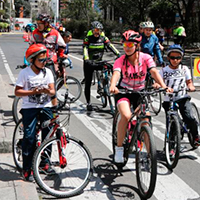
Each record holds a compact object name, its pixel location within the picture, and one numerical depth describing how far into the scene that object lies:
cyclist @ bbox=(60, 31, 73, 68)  9.60
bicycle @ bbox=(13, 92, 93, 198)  4.14
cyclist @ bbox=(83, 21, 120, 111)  7.86
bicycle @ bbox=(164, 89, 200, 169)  4.94
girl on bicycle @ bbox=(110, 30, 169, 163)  4.57
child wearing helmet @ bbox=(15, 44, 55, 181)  4.26
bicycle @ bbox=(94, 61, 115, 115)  8.05
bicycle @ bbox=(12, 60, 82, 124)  8.54
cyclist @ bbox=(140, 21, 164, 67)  8.70
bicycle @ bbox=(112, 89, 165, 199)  3.89
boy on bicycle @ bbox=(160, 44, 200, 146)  5.50
